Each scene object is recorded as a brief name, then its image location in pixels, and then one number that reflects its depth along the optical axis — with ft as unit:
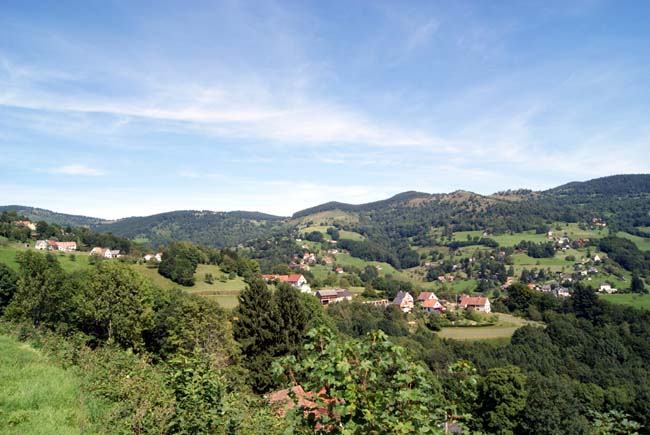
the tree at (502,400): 103.30
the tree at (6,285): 123.44
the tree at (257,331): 82.64
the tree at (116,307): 91.15
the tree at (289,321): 88.52
